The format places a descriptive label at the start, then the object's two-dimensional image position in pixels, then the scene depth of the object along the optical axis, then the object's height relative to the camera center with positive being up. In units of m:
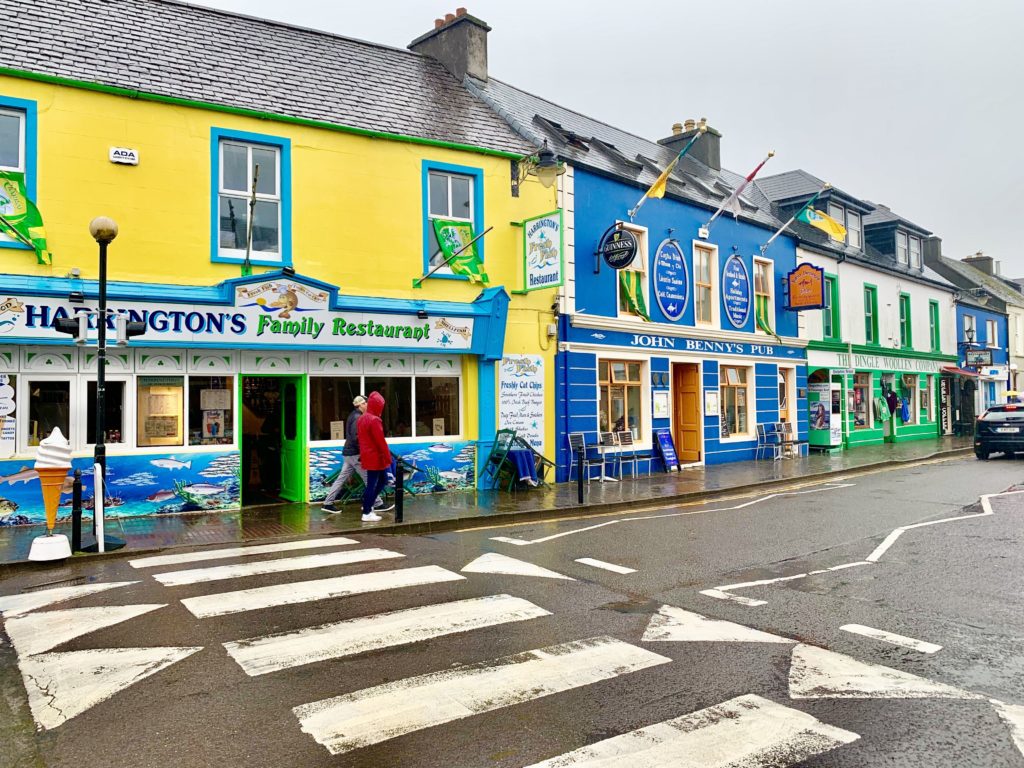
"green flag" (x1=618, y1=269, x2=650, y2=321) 17.70 +2.73
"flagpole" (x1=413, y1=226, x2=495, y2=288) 13.73 +2.66
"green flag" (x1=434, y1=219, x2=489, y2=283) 14.31 +3.08
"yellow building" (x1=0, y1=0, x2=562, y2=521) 10.93 +2.49
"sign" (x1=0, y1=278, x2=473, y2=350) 10.41 +1.45
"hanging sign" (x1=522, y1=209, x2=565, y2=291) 14.36 +3.04
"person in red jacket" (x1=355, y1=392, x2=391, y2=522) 11.00 -0.64
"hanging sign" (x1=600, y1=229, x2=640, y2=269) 15.99 +3.39
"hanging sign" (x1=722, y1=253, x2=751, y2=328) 20.56 +3.13
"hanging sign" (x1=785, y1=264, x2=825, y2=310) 21.52 +3.32
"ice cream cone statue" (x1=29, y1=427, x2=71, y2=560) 8.70 -0.58
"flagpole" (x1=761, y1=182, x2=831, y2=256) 21.22 +4.99
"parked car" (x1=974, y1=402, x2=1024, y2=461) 20.67 -0.89
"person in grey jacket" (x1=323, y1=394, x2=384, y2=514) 11.82 -0.81
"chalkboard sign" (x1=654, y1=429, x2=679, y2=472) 18.08 -1.04
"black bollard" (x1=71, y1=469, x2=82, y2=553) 8.66 -1.19
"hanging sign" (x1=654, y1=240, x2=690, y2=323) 18.53 +3.11
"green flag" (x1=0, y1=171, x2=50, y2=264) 10.50 +2.84
